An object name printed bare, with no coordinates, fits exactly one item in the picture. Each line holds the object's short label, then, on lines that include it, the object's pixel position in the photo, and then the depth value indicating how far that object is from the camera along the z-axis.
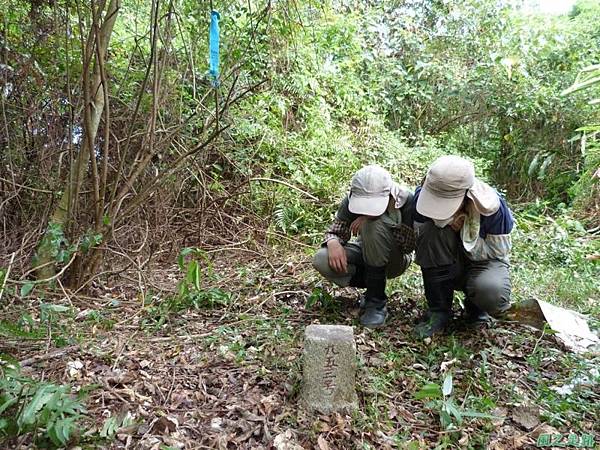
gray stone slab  1.89
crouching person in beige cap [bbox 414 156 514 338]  2.25
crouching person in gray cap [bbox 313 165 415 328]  2.53
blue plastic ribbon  2.78
